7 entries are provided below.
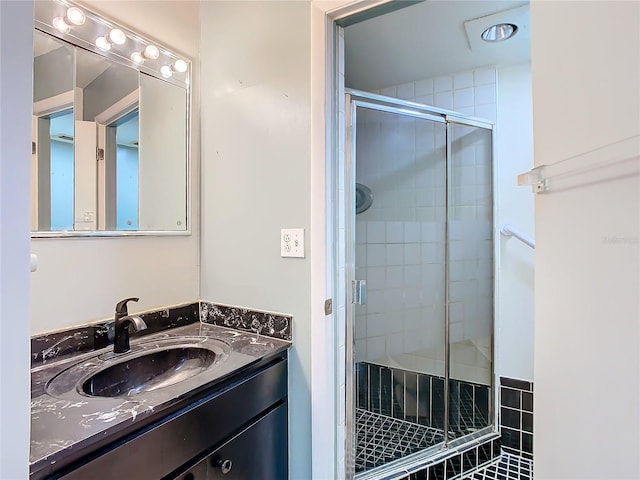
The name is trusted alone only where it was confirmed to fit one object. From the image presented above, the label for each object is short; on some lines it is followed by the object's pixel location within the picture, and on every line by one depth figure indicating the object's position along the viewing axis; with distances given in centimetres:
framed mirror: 108
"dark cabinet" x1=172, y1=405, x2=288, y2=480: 93
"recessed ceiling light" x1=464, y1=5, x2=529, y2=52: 159
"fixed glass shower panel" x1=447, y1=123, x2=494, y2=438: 214
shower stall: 207
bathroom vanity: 70
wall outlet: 128
